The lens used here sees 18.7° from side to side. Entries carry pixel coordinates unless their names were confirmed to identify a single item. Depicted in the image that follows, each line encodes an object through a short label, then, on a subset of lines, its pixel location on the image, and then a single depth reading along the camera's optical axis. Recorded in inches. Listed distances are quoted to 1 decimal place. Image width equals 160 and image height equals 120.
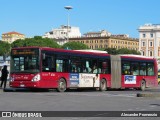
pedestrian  1322.6
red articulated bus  1149.7
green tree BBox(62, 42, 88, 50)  6692.9
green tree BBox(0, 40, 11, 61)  6839.6
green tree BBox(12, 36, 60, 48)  6020.7
